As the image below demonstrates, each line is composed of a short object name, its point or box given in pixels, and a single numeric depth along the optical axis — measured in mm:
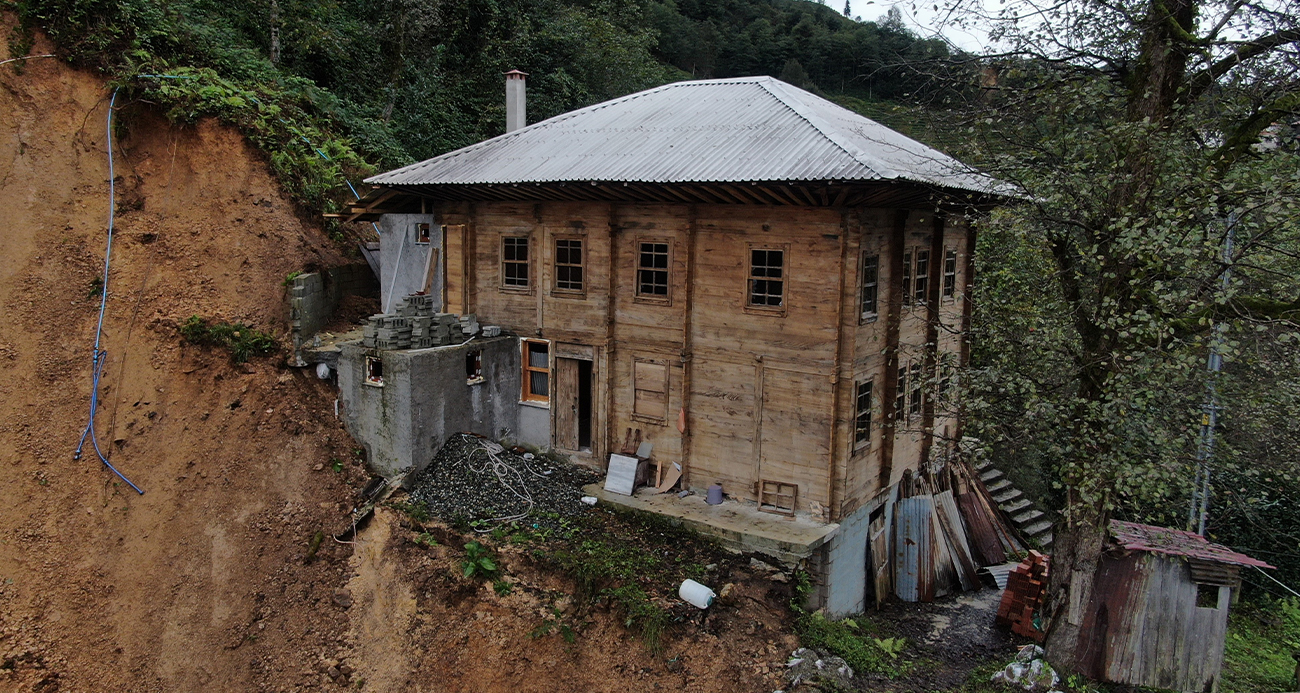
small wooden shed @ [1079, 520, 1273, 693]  11469
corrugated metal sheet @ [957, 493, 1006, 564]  17234
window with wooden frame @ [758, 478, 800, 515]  14133
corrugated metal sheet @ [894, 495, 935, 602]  15750
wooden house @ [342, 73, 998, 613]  13484
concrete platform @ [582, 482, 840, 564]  13016
